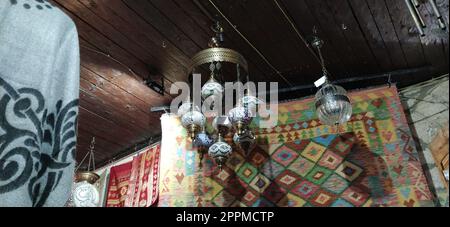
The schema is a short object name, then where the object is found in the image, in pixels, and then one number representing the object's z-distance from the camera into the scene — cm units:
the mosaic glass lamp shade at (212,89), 284
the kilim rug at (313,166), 333
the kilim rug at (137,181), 465
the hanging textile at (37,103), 79
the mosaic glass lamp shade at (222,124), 329
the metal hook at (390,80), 382
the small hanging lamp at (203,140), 344
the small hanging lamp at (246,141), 355
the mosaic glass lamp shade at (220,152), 310
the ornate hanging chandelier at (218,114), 269
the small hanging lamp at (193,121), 301
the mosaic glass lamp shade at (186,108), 311
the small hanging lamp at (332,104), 309
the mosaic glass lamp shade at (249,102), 294
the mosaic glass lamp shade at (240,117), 290
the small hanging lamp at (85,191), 399
